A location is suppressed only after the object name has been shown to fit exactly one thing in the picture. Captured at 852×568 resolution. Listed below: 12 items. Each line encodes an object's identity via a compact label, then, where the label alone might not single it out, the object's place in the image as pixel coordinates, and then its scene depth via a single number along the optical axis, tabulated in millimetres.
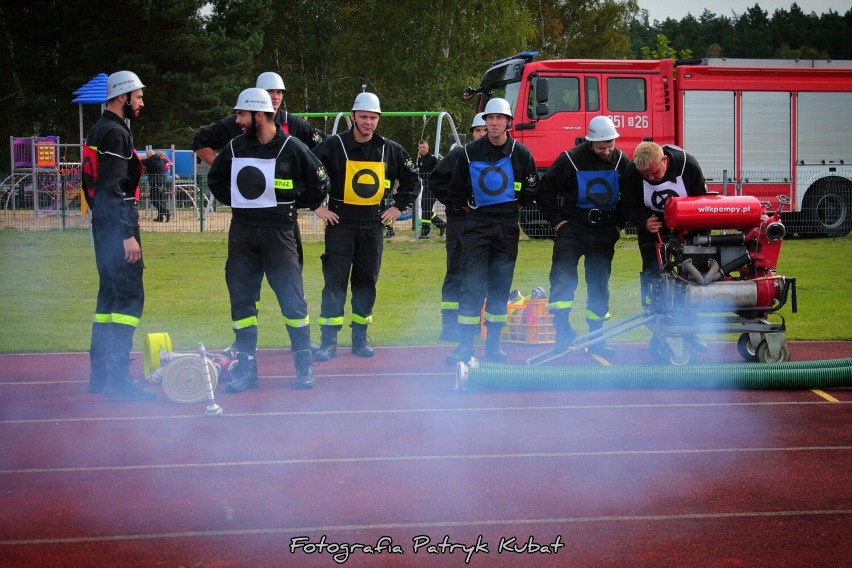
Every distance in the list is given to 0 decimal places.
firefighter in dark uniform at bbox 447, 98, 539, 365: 9219
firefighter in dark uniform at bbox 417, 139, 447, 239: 21891
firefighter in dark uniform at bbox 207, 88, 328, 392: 8008
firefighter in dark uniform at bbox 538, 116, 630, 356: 9383
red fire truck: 21547
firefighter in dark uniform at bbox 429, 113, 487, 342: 10359
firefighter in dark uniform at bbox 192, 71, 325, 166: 9266
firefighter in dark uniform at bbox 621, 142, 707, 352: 9086
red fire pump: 8750
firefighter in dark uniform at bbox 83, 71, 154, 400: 7617
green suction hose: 8172
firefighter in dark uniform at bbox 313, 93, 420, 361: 9484
